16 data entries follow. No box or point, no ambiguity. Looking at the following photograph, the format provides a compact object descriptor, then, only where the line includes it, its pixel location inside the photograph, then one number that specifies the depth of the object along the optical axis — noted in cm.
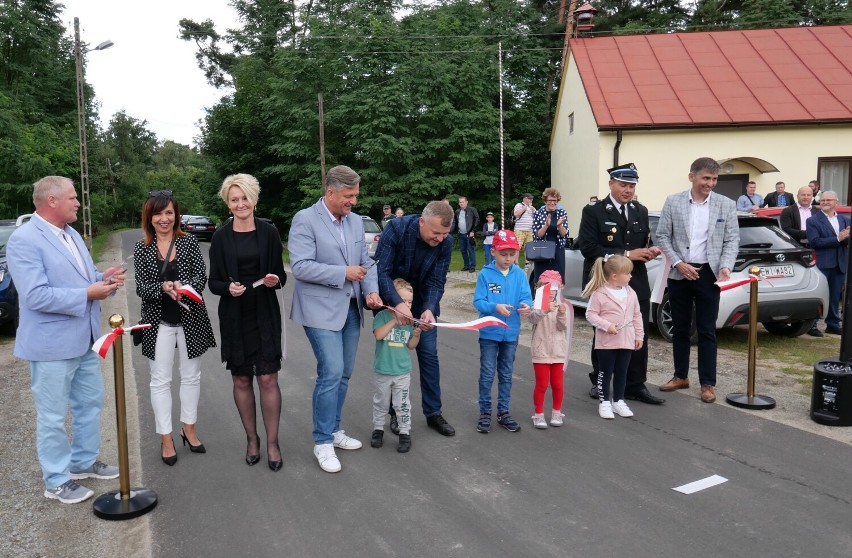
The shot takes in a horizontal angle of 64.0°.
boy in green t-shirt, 503
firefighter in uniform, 616
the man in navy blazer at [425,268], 494
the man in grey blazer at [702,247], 614
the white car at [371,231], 2061
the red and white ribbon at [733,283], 607
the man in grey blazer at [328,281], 458
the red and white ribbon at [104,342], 391
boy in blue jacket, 535
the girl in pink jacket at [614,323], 578
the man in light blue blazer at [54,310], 403
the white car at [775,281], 809
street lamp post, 2700
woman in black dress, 450
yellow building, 1894
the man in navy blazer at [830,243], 929
